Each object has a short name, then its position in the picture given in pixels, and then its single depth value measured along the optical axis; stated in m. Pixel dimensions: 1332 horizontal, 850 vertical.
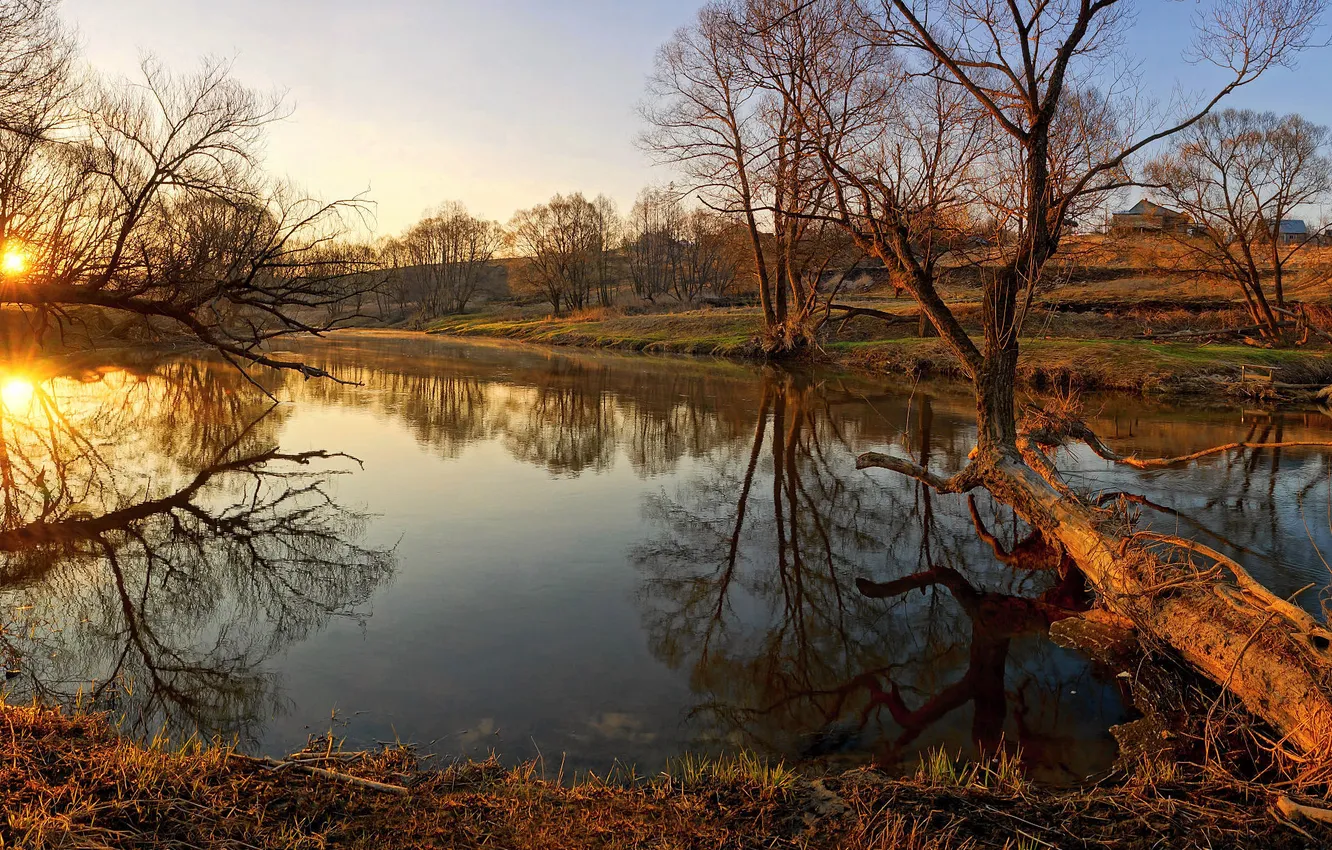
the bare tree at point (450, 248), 84.31
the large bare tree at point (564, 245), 66.00
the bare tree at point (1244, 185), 26.62
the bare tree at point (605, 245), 67.88
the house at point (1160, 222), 25.17
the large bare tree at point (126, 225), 9.62
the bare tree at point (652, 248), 75.69
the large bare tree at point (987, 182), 7.84
